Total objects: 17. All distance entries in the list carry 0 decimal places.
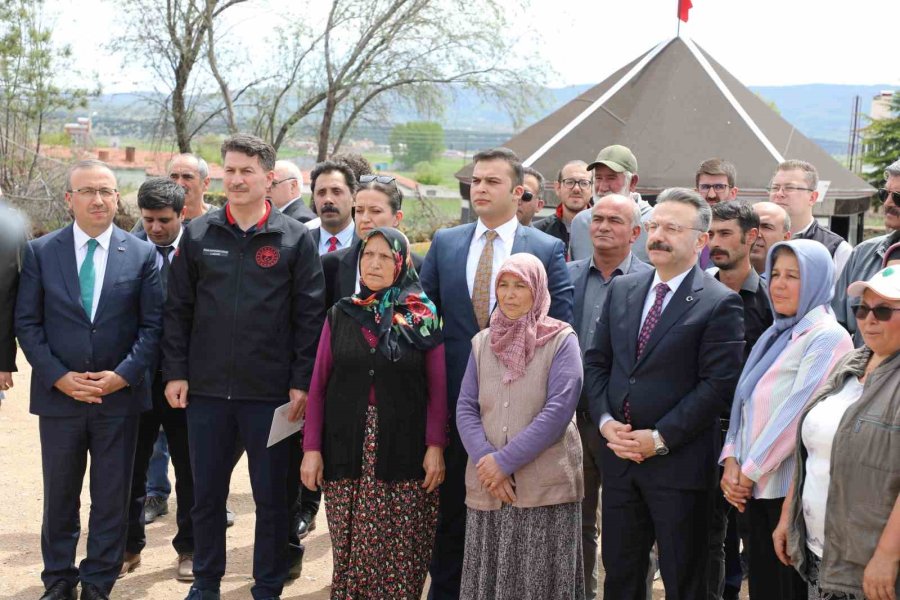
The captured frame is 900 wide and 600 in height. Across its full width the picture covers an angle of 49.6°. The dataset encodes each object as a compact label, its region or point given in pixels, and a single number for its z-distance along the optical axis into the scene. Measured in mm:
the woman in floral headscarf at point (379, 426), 4367
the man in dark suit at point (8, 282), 4816
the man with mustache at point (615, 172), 6195
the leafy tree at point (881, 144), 31938
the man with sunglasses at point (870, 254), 4562
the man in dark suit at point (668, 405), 4051
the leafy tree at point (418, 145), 33091
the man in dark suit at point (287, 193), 6699
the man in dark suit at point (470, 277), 4672
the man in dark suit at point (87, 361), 4770
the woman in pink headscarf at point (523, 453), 4176
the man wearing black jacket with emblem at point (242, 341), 4668
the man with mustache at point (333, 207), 5937
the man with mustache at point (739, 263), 4707
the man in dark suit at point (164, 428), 5461
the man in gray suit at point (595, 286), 4891
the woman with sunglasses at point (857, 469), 3225
